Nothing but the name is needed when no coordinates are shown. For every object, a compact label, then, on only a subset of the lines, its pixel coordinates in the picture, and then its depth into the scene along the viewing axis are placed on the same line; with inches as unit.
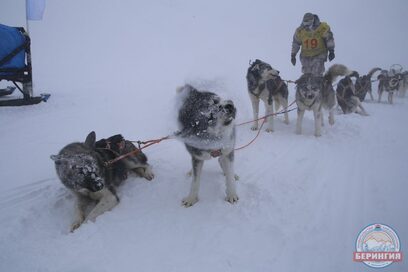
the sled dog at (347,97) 227.8
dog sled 193.4
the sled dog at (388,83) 305.9
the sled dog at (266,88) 170.4
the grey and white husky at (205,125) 73.2
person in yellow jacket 192.7
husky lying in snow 86.4
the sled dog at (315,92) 165.0
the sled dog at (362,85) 294.4
